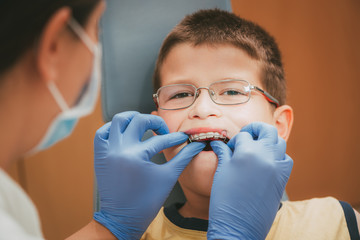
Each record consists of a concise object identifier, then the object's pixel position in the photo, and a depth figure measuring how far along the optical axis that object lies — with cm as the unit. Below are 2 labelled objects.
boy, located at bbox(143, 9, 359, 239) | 58
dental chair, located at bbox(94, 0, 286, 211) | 67
